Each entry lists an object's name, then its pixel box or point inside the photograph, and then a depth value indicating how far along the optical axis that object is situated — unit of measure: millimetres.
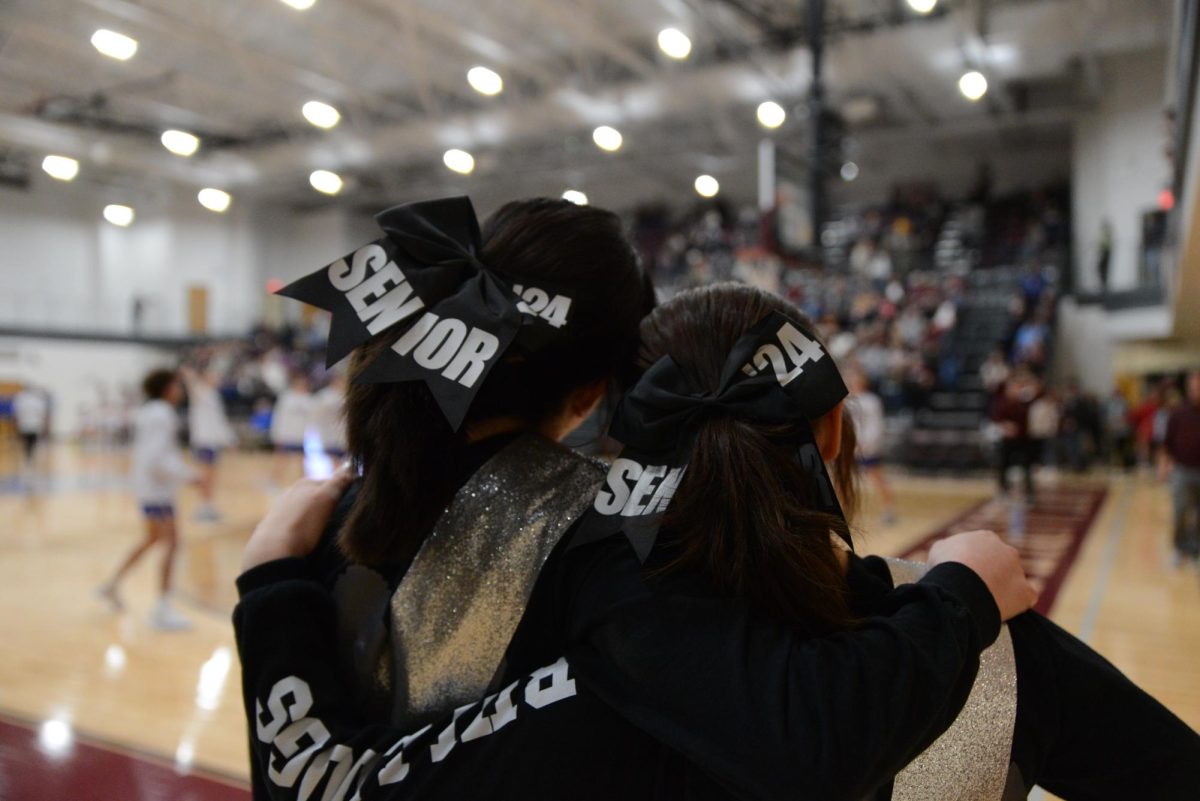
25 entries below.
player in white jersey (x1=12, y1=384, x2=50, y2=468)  12867
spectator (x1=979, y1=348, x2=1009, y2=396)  13117
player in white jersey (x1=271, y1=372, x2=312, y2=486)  11445
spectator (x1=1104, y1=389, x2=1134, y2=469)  14305
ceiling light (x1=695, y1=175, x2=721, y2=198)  8259
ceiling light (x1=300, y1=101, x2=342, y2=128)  4273
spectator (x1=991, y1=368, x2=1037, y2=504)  9055
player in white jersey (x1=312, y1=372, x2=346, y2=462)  9781
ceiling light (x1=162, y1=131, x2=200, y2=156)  4859
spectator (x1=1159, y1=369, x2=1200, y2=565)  6340
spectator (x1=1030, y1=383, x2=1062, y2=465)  9534
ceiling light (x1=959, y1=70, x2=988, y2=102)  10445
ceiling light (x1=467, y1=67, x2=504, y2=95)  6887
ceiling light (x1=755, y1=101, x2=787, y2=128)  9195
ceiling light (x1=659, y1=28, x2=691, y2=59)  9211
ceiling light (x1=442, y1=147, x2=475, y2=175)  7008
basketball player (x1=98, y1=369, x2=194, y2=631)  5281
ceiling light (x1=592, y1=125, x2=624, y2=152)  8445
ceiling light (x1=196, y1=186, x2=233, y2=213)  4316
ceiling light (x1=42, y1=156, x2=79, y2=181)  3586
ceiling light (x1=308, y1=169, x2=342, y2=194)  4387
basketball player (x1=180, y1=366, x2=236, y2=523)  9094
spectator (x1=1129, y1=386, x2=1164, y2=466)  12003
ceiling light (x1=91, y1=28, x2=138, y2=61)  3778
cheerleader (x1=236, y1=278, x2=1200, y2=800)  770
